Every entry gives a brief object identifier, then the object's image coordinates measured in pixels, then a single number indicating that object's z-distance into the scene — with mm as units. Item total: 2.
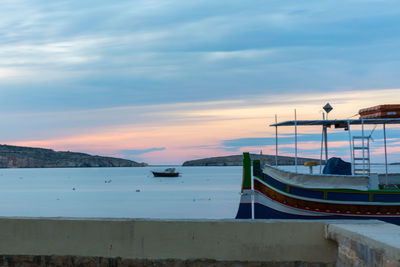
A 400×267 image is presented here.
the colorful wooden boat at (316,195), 14516
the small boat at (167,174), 137650
